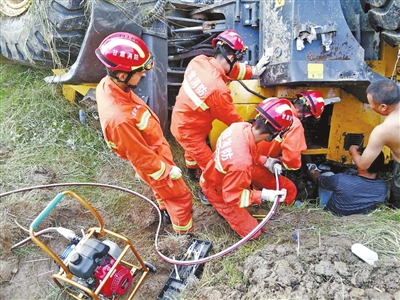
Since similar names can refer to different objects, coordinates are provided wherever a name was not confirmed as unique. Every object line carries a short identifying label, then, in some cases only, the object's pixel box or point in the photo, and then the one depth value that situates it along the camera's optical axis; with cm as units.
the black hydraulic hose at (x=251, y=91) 360
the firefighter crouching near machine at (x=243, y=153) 277
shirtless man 288
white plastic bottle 247
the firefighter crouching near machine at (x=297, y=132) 329
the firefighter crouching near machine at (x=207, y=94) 335
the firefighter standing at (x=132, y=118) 270
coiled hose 247
